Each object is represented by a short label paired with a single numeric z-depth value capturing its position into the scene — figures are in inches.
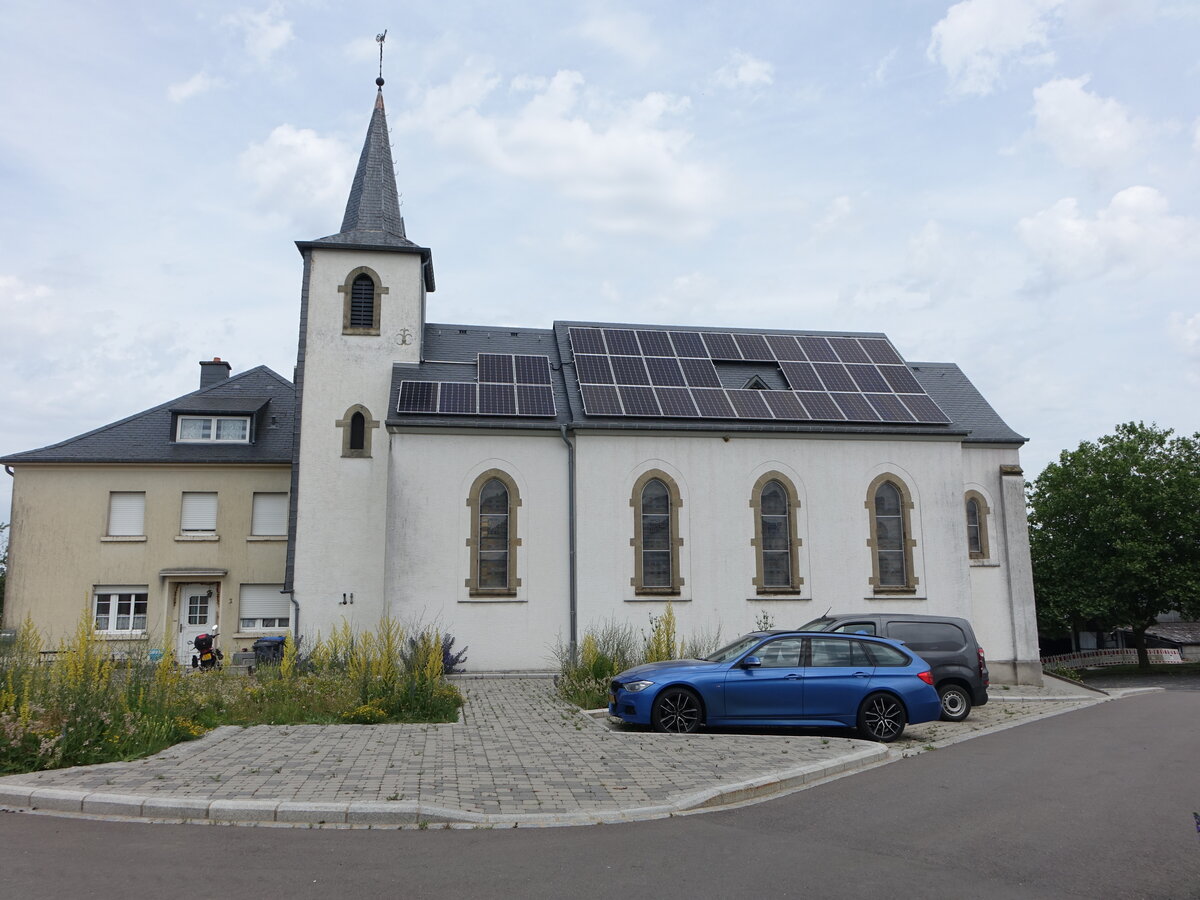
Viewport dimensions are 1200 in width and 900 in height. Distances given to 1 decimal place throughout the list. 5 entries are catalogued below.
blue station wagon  455.5
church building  784.9
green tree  1477.6
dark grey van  557.9
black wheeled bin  801.6
